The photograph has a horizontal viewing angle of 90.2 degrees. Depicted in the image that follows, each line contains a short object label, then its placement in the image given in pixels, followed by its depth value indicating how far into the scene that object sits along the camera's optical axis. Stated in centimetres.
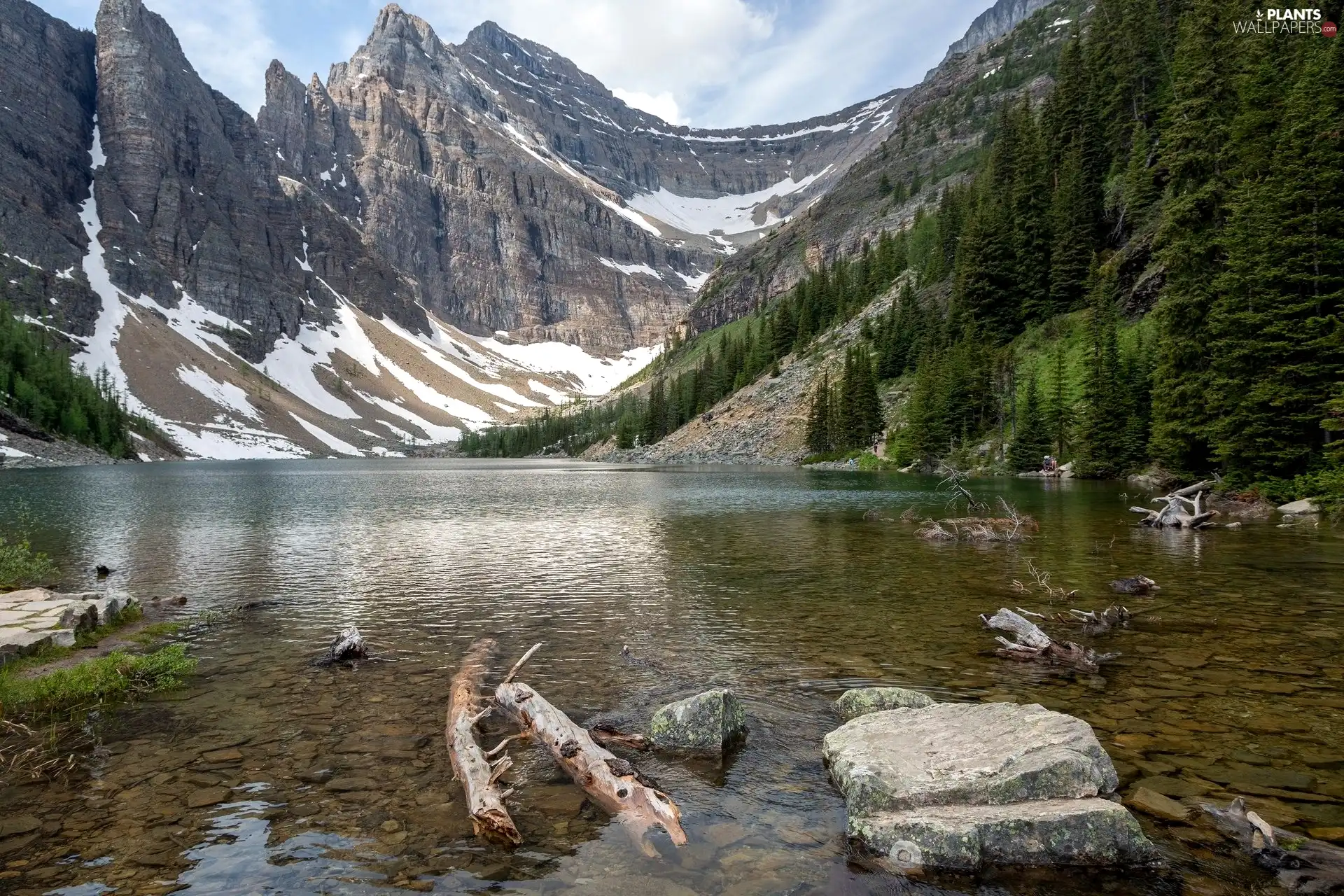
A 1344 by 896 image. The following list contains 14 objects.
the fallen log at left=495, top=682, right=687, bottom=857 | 775
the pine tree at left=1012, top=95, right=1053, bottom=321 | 8556
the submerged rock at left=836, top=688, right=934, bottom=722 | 1061
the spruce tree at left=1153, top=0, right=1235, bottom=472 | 4081
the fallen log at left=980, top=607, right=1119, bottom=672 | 1288
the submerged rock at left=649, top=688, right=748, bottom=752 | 994
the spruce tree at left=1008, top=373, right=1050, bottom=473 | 6950
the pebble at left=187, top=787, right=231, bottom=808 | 846
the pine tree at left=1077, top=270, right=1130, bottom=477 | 5800
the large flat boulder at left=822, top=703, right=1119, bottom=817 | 741
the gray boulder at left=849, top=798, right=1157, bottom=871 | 683
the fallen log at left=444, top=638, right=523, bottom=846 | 757
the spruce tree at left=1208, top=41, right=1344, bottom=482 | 3259
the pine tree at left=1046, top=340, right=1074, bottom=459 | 6681
